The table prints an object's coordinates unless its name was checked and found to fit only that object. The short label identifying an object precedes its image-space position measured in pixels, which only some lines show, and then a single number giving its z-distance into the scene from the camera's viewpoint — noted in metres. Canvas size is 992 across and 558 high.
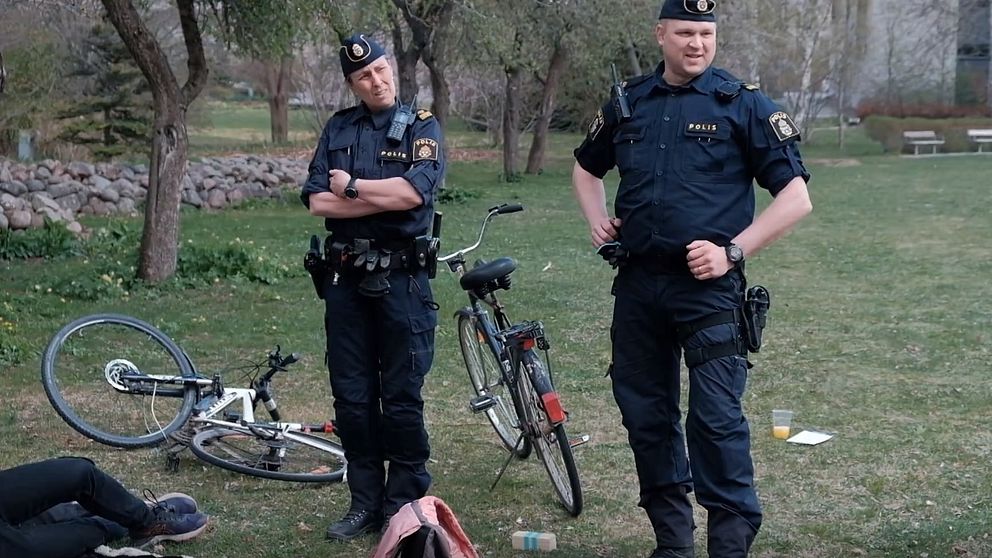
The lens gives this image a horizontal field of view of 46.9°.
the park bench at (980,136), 30.86
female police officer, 4.30
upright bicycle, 4.65
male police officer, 3.65
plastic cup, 5.84
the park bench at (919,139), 30.98
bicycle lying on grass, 5.18
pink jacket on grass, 3.50
